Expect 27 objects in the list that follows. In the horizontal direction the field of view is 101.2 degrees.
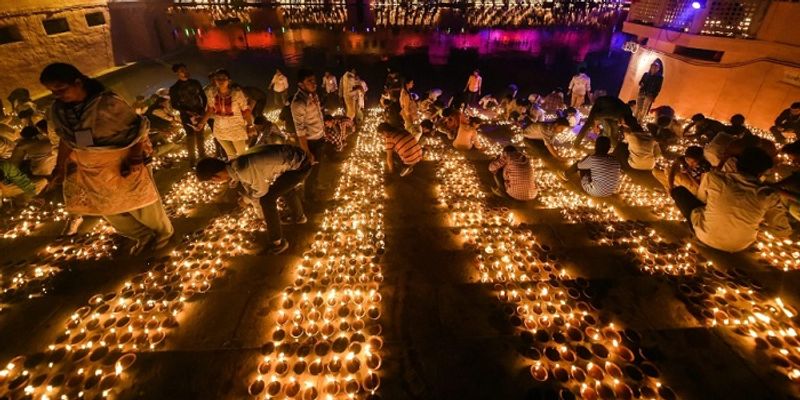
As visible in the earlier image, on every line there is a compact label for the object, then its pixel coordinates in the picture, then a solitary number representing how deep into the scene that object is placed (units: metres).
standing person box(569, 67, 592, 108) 9.85
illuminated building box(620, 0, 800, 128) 7.73
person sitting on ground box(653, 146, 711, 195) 4.55
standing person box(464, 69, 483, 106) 10.20
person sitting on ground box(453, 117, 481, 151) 6.90
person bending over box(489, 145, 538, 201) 4.81
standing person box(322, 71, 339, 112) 9.81
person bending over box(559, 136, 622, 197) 4.76
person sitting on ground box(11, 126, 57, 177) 4.38
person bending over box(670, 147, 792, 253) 3.32
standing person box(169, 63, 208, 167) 5.33
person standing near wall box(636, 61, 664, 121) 8.52
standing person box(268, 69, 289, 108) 9.26
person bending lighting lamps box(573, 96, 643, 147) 6.20
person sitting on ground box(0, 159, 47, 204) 4.24
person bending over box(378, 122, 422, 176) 5.59
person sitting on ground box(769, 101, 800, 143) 6.54
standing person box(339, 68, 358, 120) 8.27
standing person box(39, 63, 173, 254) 3.03
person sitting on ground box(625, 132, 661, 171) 5.55
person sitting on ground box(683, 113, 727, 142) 6.63
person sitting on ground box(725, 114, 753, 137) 5.80
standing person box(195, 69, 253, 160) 4.84
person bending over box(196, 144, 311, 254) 3.39
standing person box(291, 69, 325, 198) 4.65
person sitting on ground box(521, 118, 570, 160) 5.70
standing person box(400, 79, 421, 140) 7.12
